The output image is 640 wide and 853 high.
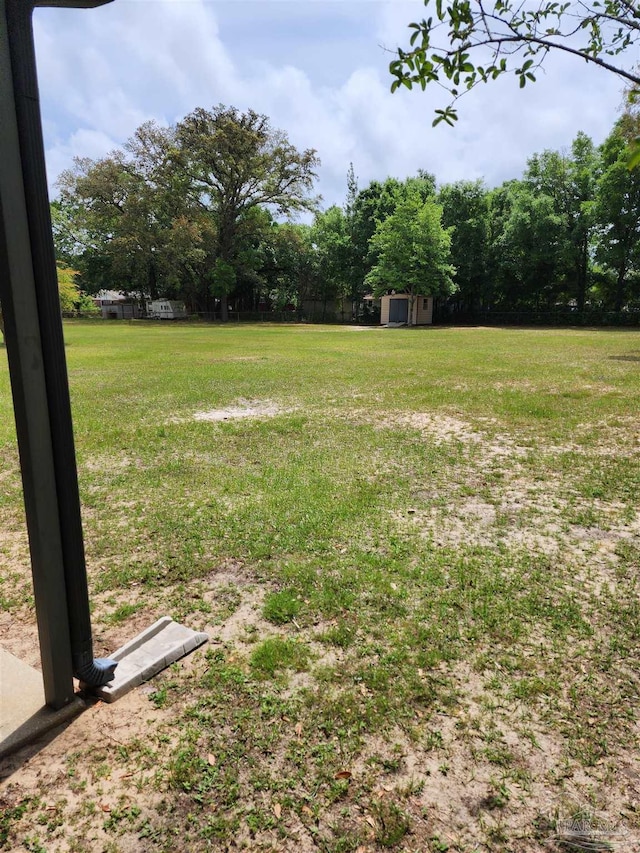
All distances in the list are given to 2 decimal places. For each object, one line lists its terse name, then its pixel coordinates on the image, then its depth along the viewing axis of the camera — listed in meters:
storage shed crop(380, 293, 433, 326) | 36.31
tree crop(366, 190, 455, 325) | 31.53
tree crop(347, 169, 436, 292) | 38.16
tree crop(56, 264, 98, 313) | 20.55
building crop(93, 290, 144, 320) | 48.88
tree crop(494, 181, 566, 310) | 33.22
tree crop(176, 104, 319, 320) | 36.69
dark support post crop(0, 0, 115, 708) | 1.60
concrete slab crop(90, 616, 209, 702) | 2.13
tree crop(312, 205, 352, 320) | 40.38
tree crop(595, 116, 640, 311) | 28.06
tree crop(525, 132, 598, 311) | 33.09
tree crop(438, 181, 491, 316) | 35.91
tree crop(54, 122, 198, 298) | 37.44
